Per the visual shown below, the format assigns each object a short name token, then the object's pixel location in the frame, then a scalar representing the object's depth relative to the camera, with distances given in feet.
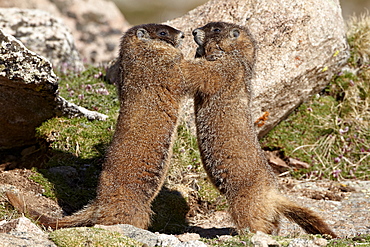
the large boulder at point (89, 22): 110.01
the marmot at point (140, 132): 41.06
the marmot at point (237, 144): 41.16
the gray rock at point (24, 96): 47.09
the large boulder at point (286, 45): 64.59
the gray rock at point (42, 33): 82.94
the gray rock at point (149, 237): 31.67
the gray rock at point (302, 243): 31.56
